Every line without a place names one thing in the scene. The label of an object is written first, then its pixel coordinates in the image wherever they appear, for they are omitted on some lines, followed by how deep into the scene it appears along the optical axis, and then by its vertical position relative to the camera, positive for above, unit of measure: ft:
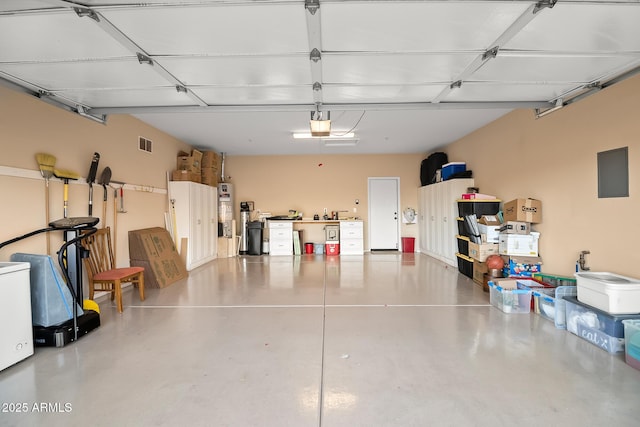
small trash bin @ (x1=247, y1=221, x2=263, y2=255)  23.52 -1.90
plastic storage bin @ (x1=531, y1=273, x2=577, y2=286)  10.50 -2.60
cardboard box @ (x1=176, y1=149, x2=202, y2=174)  18.57 +3.47
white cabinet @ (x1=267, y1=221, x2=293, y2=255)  23.35 -1.91
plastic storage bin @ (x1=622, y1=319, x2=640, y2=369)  6.70 -3.14
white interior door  25.08 +0.23
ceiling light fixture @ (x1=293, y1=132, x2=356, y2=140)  18.06 +5.04
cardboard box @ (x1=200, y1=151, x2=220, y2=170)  20.81 +4.03
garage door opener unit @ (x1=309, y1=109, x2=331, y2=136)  11.59 +4.09
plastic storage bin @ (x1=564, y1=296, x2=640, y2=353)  7.35 -3.15
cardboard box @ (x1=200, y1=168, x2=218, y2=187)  20.90 +2.81
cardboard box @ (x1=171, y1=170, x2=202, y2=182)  17.66 +2.44
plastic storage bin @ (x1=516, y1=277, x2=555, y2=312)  10.19 -2.80
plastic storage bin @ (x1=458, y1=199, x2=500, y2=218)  14.76 +0.24
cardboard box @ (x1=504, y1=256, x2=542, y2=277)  12.42 -2.38
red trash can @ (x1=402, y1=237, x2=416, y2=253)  24.56 -2.71
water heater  22.56 +0.41
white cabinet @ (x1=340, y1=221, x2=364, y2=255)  23.40 -2.05
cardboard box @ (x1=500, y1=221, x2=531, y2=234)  12.64 -0.70
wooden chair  10.71 -2.21
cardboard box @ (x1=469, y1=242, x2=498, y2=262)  13.62 -1.83
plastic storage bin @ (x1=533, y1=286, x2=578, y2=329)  8.96 -3.10
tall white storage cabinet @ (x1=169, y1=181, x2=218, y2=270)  17.56 -0.21
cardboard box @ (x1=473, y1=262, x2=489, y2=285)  13.50 -2.88
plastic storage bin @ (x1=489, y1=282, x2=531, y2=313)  10.20 -3.20
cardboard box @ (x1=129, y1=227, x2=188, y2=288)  13.88 -2.11
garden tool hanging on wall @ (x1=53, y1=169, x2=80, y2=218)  10.11 +1.33
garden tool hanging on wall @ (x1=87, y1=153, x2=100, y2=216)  11.54 +1.64
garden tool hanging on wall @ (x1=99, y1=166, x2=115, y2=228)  12.24 +1.39
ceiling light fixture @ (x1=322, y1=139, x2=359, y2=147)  20.11 +5.05
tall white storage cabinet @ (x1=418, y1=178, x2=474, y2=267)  17.79 -0.33
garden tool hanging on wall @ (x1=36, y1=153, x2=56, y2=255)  9.52 +1.57
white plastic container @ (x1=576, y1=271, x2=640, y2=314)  7.42 -2.22
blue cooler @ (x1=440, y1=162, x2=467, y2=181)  18.44 +2.85
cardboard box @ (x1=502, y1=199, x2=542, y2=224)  12.36 +0.05
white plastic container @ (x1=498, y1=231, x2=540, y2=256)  12.55 -1.44
